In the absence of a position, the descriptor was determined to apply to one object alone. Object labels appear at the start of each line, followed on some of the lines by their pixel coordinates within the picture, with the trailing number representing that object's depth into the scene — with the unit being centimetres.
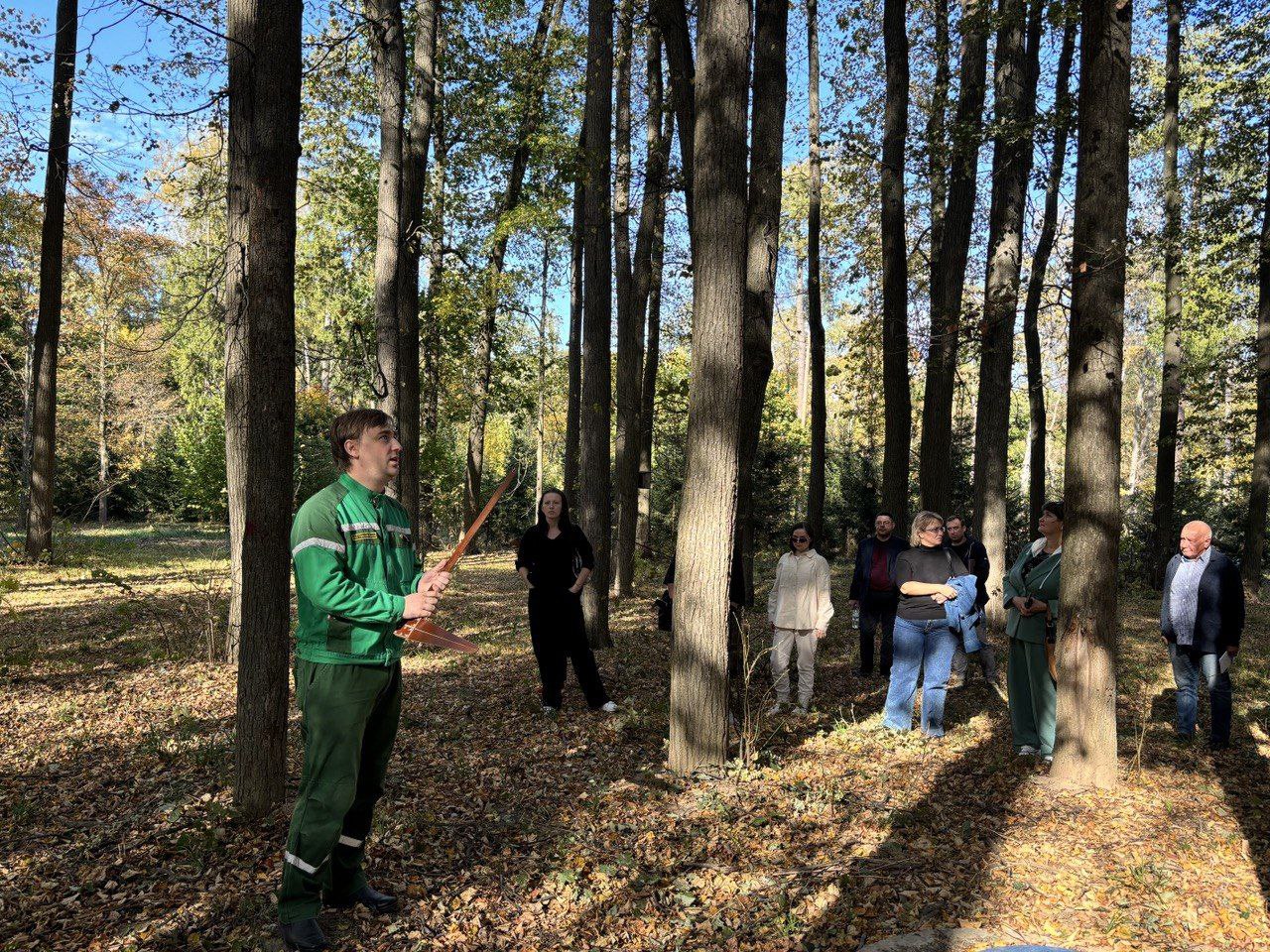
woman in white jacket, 774
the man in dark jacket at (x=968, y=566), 923
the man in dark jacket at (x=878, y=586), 952
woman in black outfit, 764
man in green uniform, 336
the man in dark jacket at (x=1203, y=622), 682
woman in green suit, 654
